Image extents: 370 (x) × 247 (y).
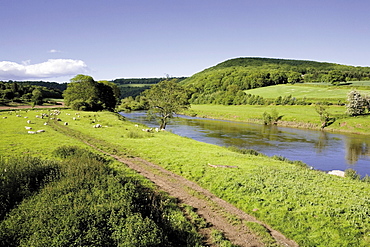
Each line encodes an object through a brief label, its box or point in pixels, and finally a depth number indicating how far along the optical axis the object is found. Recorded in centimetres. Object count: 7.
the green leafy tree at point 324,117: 6156
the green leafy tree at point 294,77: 14459
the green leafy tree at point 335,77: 12394
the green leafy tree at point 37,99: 8298
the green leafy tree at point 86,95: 7219
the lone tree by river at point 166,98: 4288
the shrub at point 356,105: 6344
